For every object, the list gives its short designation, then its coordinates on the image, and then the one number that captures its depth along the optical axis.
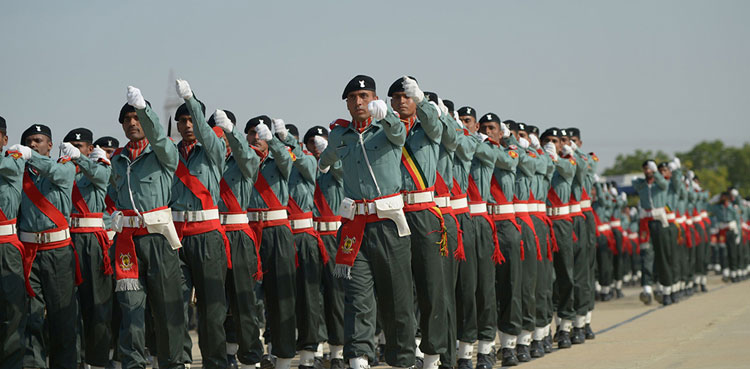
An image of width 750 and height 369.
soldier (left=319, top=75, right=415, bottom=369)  15.60
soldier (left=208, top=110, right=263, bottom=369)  18.52
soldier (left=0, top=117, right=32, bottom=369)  17.83
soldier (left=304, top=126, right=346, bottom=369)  22.00
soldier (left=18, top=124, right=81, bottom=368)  18.76
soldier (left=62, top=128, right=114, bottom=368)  19.62
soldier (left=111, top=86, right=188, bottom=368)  16.33
